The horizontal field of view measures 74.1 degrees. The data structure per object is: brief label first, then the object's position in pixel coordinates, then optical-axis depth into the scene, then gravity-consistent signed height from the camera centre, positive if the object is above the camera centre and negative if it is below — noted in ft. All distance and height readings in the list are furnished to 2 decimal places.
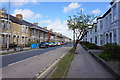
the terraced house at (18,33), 54.81 +6.74
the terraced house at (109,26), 32.25 +7.48
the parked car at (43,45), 69.33 -4.35
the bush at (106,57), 22.22 -4.90
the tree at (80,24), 37.19 +7.60
